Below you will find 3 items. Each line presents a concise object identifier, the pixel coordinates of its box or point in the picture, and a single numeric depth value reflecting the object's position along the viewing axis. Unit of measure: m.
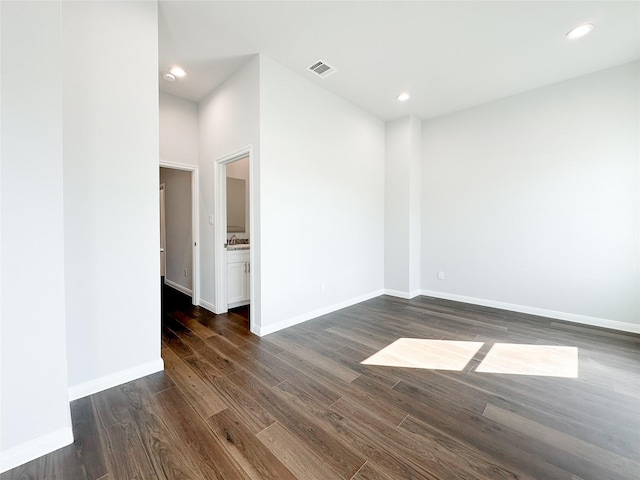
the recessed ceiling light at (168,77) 3.22
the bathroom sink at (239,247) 3.82
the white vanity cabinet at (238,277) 3.84
